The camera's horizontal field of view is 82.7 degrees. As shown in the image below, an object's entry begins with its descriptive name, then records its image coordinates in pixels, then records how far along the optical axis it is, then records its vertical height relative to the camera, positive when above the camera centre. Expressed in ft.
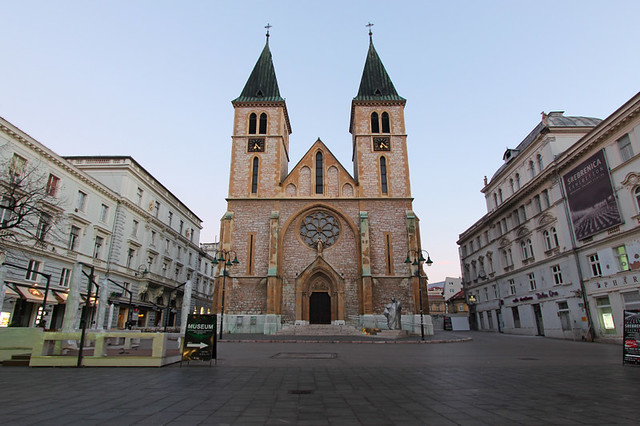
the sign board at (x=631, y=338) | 33.99 -1.45
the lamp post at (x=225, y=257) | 83.78 +15.49
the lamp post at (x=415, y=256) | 86.50 +17.22
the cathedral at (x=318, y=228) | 97.81 +26.45
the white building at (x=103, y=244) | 71.58 +22.11
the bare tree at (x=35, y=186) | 68.18 +27.27
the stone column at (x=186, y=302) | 45.37 +2.65
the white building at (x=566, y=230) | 66.69 +20.67
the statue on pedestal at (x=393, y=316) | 85.05 +1.56
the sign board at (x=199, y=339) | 33.45 -1.37
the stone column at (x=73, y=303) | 39.63 +2.22
